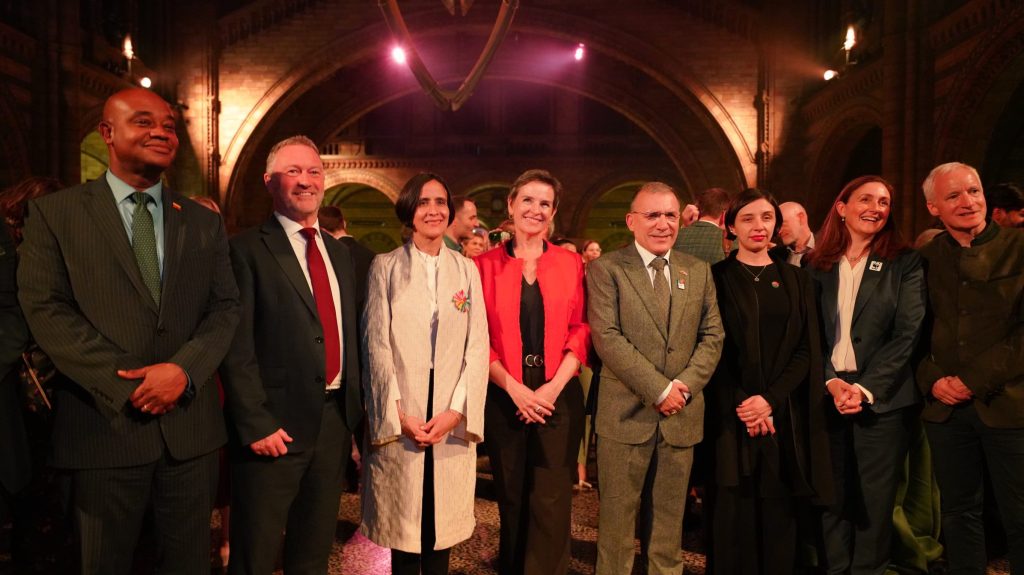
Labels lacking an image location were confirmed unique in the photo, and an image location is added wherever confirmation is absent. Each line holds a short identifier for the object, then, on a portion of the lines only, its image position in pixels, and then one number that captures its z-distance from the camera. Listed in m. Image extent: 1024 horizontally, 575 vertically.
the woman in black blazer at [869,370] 2.79
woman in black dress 2.74
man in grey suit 2.66
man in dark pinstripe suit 1.93
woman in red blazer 2.66
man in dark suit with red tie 2.27
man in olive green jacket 2.55
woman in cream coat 2.50
